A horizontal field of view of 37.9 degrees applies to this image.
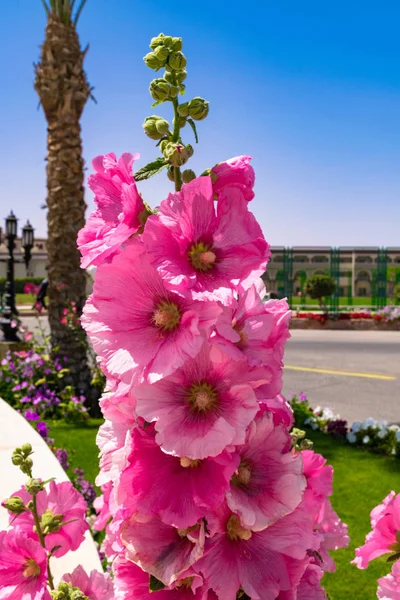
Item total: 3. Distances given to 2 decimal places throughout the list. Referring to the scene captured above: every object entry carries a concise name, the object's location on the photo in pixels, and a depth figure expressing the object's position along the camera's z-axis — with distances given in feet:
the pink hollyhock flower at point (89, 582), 4.09
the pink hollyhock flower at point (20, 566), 3.87
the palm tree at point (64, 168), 29.37
